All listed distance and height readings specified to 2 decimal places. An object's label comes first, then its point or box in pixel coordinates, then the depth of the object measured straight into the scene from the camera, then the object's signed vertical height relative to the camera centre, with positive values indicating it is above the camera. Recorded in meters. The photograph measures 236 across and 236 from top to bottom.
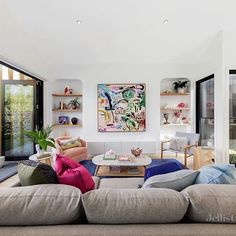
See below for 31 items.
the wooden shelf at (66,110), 5.57 +0.18
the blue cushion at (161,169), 1.94 -0.52
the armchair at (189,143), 4.68 -0.64
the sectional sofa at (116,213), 1.05 -0.53
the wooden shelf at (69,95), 5.61 +0.61
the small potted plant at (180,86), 5.55 +0.86
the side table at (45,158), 3.43 -0.73
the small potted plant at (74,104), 5.66 +0.36
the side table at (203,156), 4.09 -0.82
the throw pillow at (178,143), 4.79 -0.64
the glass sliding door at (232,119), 3.88 -0.05
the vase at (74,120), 5.67 -0.11
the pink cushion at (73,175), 1.50 -0.46
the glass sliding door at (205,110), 4.84 +0.17
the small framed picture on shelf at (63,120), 5.72 -0.10
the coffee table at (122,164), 3.55 -0.85
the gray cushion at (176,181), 1.40 -0.47
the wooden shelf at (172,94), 5.52 +0.63
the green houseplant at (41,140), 3.51 -0.42
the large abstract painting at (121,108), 5.46 +0.24
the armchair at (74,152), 4.43 -0.80
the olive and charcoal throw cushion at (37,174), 1.37 -0.41
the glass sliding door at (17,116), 4.97 +0.01
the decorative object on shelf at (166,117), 5.67 -0.01
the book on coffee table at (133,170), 3.73 -1.03
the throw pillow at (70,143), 4.61 -0.63
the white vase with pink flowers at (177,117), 5.63 -0.01
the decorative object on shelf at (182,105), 5.62 +0.33
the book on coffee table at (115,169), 3.73 -1.01
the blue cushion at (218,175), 1.39 -0.42
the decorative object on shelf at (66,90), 5.64 +0.75
